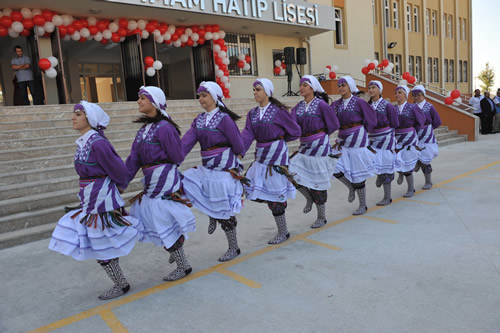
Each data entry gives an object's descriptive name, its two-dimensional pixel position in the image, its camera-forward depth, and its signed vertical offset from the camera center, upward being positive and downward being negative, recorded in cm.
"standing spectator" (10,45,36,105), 1071 +157
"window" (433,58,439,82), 2765 +207
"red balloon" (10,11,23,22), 1084 +315
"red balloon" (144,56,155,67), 1309 +200
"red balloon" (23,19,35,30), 1102 +299
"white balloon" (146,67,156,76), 1319 +168
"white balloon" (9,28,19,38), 1091 +273
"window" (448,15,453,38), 2916 +524
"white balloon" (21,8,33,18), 1091 +326
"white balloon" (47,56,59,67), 1141 +195
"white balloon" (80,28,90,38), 1191 +283
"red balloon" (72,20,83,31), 1183 +306
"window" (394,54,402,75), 2445 +238
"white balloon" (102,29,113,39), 1241 +285
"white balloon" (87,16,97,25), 1206 +321
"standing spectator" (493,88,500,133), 1612 -85
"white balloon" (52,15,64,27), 1131 +310
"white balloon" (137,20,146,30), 1291 +319
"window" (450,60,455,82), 2923 +207
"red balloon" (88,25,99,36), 1213 +295
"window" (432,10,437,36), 2760 +528
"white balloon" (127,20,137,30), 1276 +316
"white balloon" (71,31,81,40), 1193 +276
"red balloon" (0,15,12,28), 1066 +299
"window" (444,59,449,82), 2859 +206
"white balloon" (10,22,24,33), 1080 +287
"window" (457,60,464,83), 2987 +199
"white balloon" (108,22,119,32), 1252 +307
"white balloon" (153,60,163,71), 1319 +186
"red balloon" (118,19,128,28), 1263 +320
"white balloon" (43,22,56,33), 1127 +292
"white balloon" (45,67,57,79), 1130 +161
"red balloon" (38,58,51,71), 1111 +184
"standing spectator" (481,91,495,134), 1597 -68
